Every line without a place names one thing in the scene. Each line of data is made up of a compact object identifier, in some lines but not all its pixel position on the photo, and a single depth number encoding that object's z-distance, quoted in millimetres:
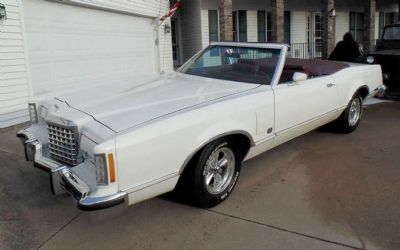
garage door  7629
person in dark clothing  9984
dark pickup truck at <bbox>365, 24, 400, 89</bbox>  9438
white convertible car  2912
